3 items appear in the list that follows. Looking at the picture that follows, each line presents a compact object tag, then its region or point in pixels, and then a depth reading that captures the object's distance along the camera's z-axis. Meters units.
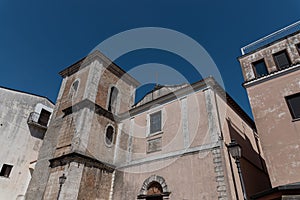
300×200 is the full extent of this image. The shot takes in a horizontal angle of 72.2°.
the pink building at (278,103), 7.78
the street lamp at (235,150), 7.37
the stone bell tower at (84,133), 11.55
